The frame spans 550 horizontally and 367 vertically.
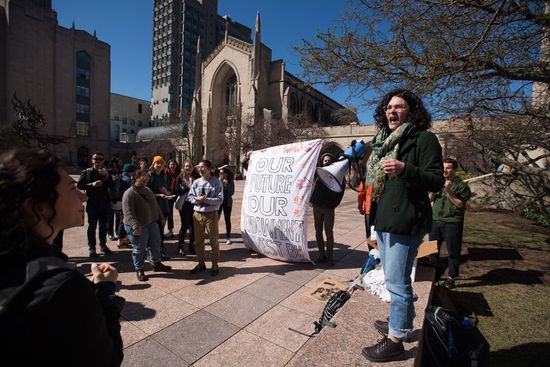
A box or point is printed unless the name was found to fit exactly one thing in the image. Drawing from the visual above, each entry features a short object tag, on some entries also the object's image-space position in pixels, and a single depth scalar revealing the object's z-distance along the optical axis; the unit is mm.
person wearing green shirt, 4395
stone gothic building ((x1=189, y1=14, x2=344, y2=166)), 40772
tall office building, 78625
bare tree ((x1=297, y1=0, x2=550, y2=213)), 4164
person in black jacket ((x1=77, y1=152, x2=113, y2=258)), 5488
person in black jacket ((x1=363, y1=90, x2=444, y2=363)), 2020
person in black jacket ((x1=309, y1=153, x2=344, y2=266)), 5273
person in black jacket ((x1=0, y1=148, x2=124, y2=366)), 808
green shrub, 10314
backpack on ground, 2404
